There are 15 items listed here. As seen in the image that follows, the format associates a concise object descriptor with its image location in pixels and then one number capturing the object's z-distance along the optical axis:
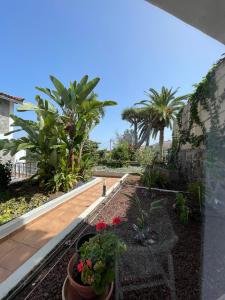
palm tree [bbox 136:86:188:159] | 13.70
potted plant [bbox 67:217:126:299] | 1.25
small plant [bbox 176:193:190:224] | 2.46
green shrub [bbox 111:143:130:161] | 11.12
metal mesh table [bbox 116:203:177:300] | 1.50
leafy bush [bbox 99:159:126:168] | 10.46
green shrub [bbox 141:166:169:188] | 4.45
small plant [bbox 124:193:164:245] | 1.92
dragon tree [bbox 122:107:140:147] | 20.18
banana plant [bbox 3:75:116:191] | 4.42
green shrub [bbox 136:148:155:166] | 7.35
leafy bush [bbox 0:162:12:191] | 4.77
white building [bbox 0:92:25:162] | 7.41
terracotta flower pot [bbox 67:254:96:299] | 1.34
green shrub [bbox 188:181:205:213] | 2.72
